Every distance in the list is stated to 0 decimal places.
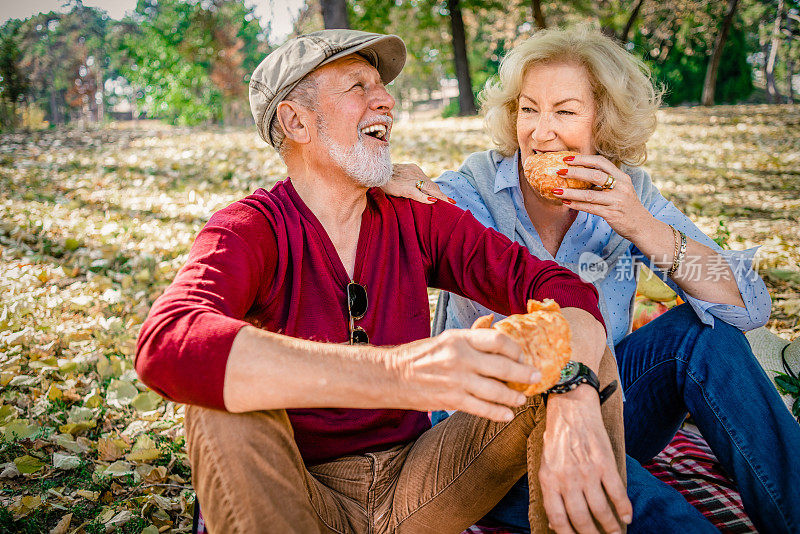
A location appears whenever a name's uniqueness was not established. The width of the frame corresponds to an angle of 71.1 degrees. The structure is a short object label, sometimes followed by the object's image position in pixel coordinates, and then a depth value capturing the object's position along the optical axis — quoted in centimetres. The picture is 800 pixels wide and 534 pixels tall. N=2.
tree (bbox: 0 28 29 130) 1148
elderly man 158
